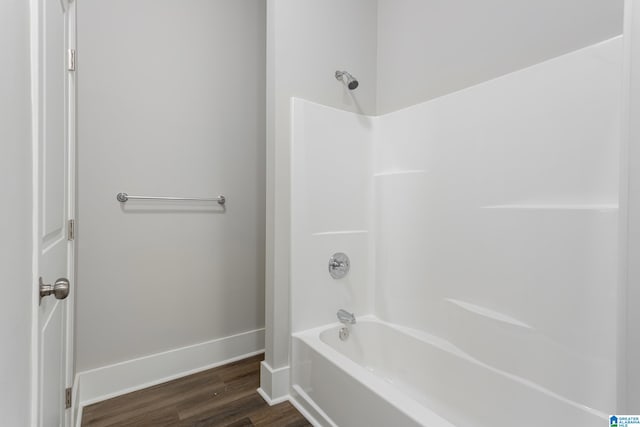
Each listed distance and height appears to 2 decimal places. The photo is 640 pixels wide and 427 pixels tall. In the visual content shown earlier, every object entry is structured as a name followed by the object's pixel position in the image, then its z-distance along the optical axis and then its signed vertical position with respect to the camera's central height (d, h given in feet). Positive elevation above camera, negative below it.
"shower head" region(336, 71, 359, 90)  6.10 +2.69
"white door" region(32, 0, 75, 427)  2.50 +0.09
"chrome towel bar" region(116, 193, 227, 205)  5.62 +0.20
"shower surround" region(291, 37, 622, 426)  3.61 -0.36
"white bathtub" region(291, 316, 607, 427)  3.77 -2.63
